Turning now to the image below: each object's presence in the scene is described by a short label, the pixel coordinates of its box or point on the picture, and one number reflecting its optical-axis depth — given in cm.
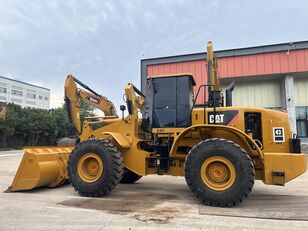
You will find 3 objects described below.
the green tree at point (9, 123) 2536
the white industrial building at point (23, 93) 6920
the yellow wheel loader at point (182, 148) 470
